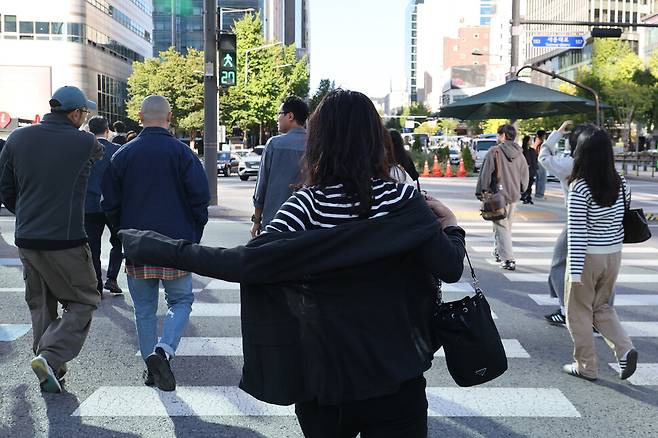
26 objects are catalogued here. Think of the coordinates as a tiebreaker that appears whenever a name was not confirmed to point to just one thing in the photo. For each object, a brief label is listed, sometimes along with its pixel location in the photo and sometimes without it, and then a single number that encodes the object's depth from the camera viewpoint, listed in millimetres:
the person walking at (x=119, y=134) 9922
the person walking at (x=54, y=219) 4941
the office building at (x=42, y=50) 63812
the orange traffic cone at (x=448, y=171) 34469
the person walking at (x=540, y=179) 21578
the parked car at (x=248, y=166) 31953
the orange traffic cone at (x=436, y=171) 35094
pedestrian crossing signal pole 17125
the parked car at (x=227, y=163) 37094
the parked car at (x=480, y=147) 38469
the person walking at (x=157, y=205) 4930
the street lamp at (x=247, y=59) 56438
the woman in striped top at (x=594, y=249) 5277
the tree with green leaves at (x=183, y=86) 63438
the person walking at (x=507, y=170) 9977
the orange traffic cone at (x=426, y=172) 34956
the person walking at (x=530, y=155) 21359
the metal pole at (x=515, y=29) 22047
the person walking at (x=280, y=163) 5859
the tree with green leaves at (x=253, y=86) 59750
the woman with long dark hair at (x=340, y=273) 2324
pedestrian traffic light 17297
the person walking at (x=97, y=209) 8023
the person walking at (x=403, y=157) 5374
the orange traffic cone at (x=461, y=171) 34344
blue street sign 24062
